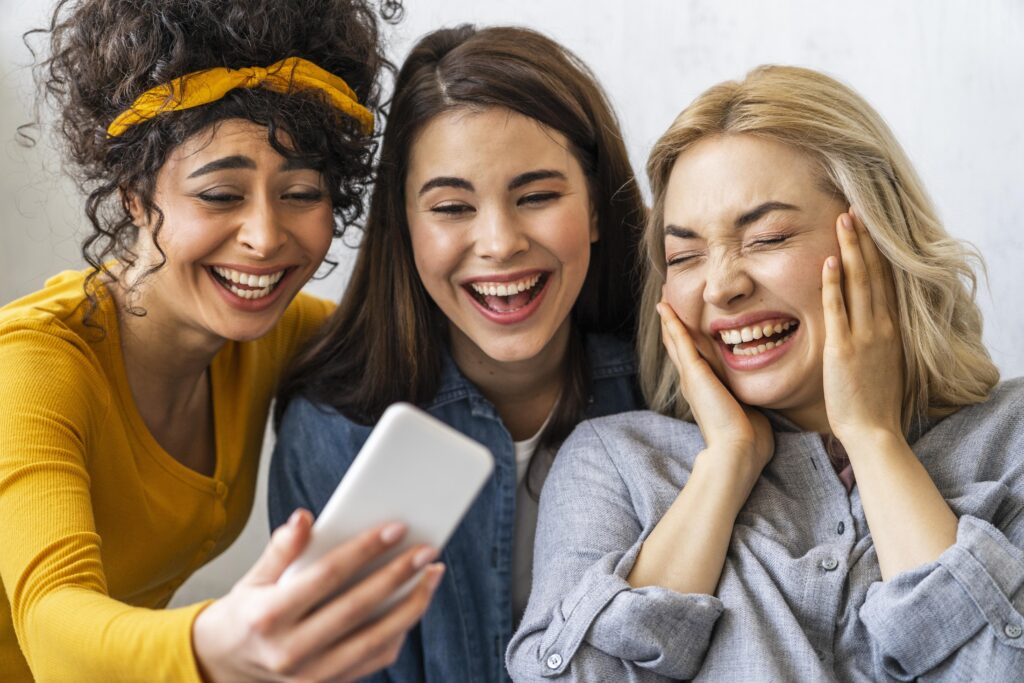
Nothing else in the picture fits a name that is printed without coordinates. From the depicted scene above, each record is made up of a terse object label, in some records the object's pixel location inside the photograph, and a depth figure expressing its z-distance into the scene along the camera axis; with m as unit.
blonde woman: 1.36
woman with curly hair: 1.35
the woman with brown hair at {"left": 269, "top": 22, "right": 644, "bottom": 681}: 1.71
